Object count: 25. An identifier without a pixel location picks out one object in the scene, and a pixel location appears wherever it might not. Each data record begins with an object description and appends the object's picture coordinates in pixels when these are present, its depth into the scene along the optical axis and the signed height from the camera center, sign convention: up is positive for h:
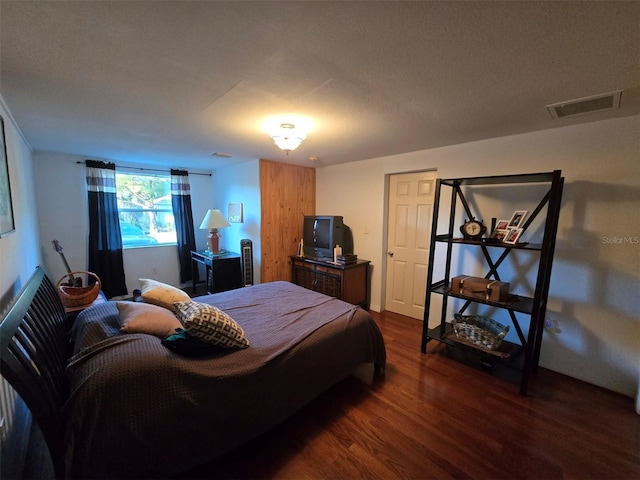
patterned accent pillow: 1.44 -0.66
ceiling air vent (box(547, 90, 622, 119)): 1.63 +0.80
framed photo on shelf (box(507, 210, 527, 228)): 2.29 +0.00
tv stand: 3.43 -0.91
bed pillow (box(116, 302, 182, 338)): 1.48 -0.66
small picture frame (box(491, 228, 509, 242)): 2.29 -0.14
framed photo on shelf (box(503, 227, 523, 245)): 2.18 -0.14
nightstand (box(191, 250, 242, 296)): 3.81 -0.89
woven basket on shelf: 2.30 -1.06
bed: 1.05 -0.89
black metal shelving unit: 1.96 -0.50
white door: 3.29 -0.30
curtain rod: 4.04 +0.68
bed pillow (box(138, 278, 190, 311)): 1.82 -0.61
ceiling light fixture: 2.16 +0.67
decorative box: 2.24 -0.64
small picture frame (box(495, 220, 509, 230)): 2.35 -0.06
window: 4.09 +0.01
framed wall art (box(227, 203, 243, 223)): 4.18 -0.01
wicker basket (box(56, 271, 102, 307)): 2.38 -0.82
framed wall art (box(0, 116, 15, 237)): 1.55 +0.07
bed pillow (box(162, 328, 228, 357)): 1.42 -0.76
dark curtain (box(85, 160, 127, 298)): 3.68 -0.29
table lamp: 3.99 -0.21
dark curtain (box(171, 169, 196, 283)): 4.42 -0.11
